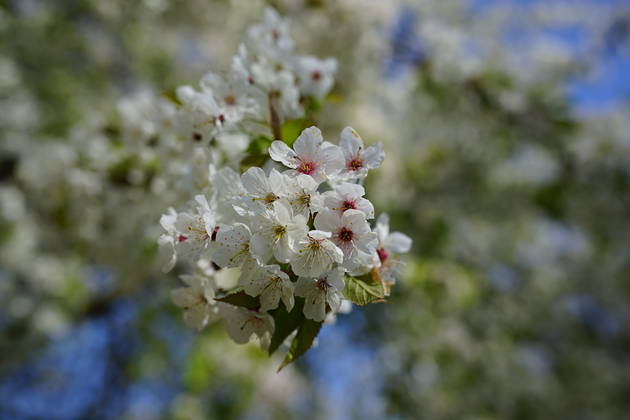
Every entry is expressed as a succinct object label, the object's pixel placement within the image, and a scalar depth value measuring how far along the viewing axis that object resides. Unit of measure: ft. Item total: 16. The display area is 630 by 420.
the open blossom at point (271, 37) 1.31
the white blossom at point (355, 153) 0.98
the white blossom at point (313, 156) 0.96
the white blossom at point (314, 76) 1.31
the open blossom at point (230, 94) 1.16
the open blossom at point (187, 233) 0.98
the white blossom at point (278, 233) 0.91
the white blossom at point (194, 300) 1.04
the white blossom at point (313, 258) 0.91
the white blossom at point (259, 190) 0.93
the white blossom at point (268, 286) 0.93
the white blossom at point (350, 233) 0.92
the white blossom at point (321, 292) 0.93
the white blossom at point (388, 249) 1.06
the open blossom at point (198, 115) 1.14
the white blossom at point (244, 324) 1.00
